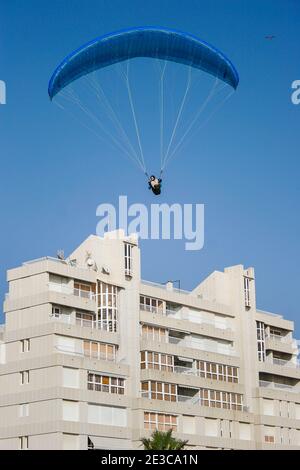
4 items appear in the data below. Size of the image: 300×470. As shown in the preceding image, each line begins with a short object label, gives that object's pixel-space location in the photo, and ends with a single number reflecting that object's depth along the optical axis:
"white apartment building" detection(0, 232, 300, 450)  87.69
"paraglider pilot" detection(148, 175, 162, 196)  77.38
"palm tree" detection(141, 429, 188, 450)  82.01
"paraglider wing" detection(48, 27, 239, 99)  76.19
